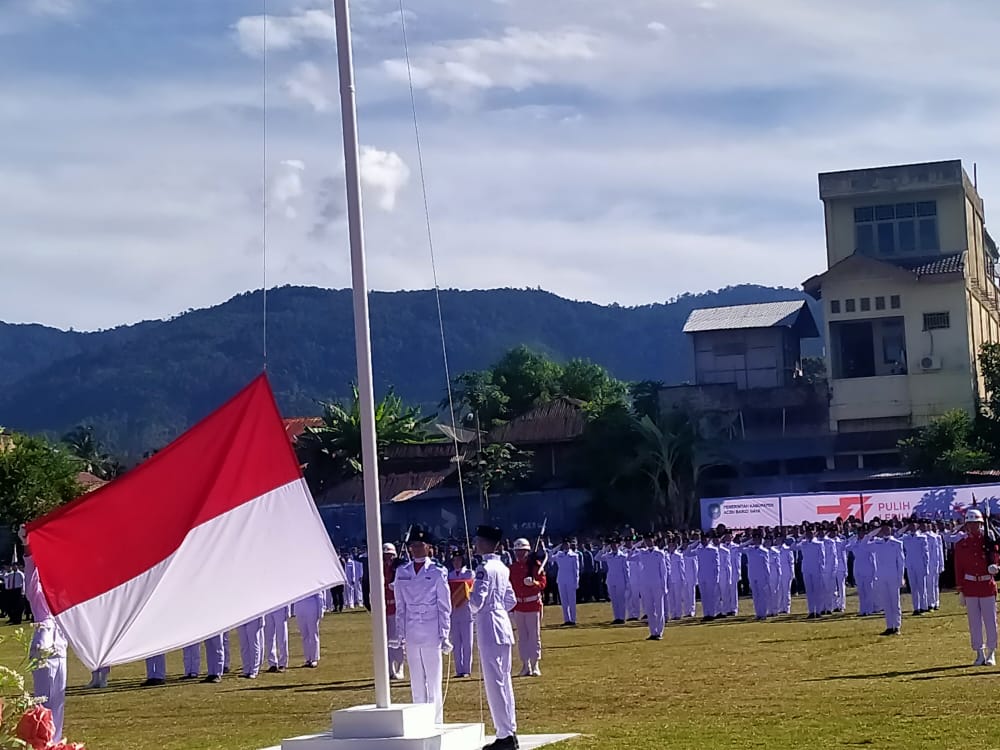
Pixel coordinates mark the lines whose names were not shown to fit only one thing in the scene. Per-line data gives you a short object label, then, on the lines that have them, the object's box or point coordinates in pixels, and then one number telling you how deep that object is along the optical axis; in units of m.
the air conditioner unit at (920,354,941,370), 54.41
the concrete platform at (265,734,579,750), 12.53
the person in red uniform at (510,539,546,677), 19.77
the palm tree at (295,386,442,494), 62.03
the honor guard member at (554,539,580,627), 32.28
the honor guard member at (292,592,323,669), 22.55
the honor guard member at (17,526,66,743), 13.27
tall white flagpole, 9.37
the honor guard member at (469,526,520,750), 12.24
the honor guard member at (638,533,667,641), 25.61
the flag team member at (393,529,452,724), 14.30
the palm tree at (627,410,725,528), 52.09
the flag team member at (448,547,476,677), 20.31
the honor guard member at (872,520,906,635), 23.83
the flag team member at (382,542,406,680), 20.62
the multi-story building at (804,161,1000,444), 54.25
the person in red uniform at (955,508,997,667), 17.56
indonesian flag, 8.63
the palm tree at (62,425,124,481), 80.25
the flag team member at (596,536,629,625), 30.98
